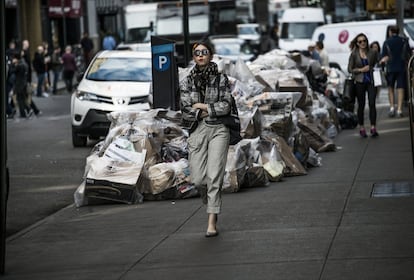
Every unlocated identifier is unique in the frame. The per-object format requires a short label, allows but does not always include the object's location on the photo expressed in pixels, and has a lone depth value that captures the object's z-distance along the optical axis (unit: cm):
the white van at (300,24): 4691
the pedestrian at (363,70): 1803
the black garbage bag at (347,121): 2036
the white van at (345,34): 3306
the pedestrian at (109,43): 4612
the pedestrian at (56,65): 4066
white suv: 1983
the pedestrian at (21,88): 2856
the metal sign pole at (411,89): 983
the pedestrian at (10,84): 2917
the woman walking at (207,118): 989
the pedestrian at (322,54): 2858
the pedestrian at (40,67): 3688
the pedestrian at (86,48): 4841
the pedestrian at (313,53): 2792
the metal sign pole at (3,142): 836
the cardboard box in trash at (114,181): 1229
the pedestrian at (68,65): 4003
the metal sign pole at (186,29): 1611
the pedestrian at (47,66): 4056
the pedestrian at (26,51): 3491
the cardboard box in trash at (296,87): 1728
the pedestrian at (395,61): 2261
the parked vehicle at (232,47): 4272
